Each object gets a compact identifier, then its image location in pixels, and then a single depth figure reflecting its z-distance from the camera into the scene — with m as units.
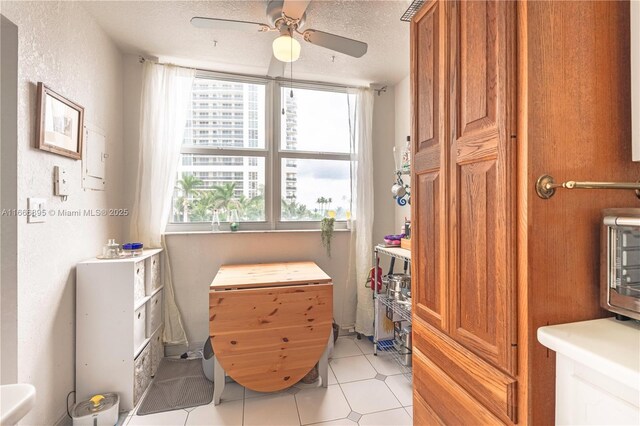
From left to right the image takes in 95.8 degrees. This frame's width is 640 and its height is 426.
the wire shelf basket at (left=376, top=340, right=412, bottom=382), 2.24
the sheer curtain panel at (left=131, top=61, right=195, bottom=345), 2.38
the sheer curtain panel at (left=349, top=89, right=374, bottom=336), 2.78
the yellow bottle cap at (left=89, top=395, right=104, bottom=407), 1.69
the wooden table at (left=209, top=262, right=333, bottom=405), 1.84
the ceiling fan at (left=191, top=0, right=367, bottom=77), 1.60
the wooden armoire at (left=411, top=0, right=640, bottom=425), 0.75
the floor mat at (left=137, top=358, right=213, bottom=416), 1.88
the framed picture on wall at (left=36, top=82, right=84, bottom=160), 1.47
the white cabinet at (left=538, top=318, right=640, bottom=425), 0.58
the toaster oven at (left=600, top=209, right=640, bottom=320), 0.72
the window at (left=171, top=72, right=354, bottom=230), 2.66
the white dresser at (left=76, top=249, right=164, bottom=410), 1.77
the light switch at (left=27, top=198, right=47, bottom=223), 1.41
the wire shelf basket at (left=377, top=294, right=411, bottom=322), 2.06
